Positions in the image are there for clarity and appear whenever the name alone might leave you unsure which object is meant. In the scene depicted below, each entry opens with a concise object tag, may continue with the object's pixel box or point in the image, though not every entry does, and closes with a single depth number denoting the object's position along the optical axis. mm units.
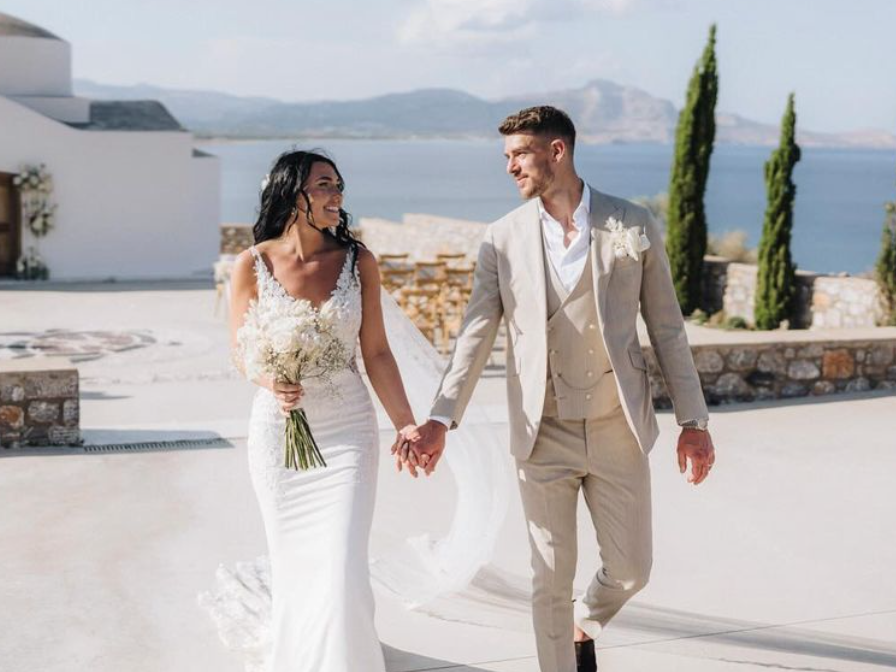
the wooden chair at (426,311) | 14740
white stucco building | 25672
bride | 4508
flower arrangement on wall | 25297
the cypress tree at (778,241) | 18969
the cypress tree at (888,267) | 16469
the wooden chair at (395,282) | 15234
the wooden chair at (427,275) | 14516
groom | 4535
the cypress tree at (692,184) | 20938
